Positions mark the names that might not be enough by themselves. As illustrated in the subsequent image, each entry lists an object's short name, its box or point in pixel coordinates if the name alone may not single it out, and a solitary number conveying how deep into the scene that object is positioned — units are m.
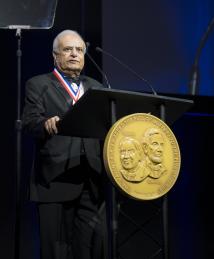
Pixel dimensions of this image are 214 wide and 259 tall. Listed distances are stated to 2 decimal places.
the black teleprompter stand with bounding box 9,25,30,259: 5.60
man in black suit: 4.96
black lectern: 4.28
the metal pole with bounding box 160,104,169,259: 4.66
